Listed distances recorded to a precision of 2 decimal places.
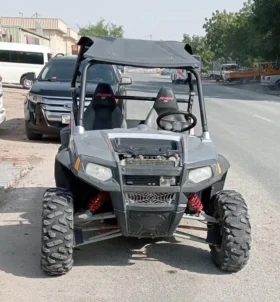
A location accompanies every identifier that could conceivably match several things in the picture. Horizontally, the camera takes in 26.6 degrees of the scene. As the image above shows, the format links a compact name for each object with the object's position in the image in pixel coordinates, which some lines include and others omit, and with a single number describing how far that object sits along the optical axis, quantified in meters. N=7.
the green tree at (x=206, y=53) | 84.25
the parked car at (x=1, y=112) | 12.73
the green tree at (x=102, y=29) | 118.19
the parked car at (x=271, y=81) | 40.72
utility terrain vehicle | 4.72
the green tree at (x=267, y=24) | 41.88
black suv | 12.11
